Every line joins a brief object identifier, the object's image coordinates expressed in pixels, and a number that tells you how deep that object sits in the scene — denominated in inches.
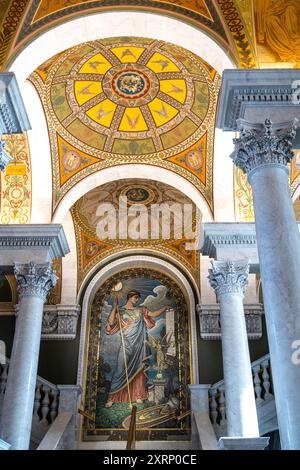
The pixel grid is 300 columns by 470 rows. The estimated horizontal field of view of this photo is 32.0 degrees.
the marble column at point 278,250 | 175.5
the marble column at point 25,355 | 296.0
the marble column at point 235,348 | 287.7
